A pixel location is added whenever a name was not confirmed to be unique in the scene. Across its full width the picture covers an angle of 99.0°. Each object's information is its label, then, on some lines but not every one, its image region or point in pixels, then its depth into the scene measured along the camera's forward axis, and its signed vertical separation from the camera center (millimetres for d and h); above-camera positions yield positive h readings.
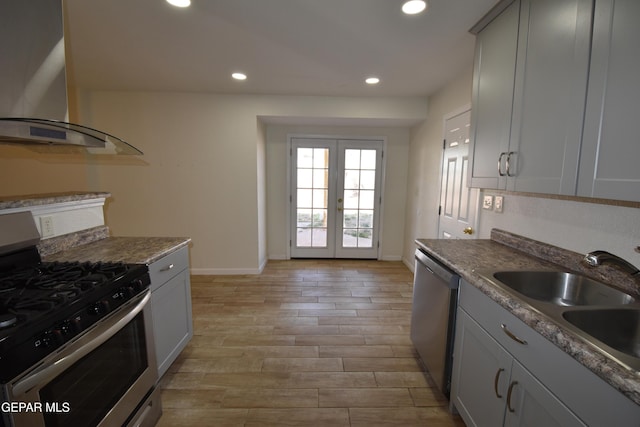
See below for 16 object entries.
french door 4504 -192
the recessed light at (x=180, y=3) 1729 +1144
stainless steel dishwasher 1678 -865
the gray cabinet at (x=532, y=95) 1225 +506
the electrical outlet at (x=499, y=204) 2195 -117
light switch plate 2316 -118
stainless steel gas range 898 -627
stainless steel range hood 1291 +516
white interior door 2645 -11
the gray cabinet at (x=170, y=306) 1760 -869
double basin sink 1021 -490
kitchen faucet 1103 -283
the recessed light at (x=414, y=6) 1678 +1134
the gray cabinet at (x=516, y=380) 798 -700
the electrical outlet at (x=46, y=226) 1710 -292
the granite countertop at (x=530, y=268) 748 -443
